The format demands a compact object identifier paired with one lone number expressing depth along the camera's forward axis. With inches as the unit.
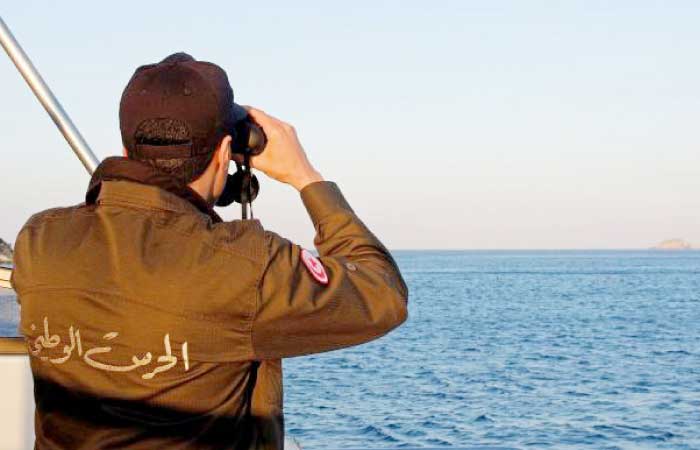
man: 127.6
